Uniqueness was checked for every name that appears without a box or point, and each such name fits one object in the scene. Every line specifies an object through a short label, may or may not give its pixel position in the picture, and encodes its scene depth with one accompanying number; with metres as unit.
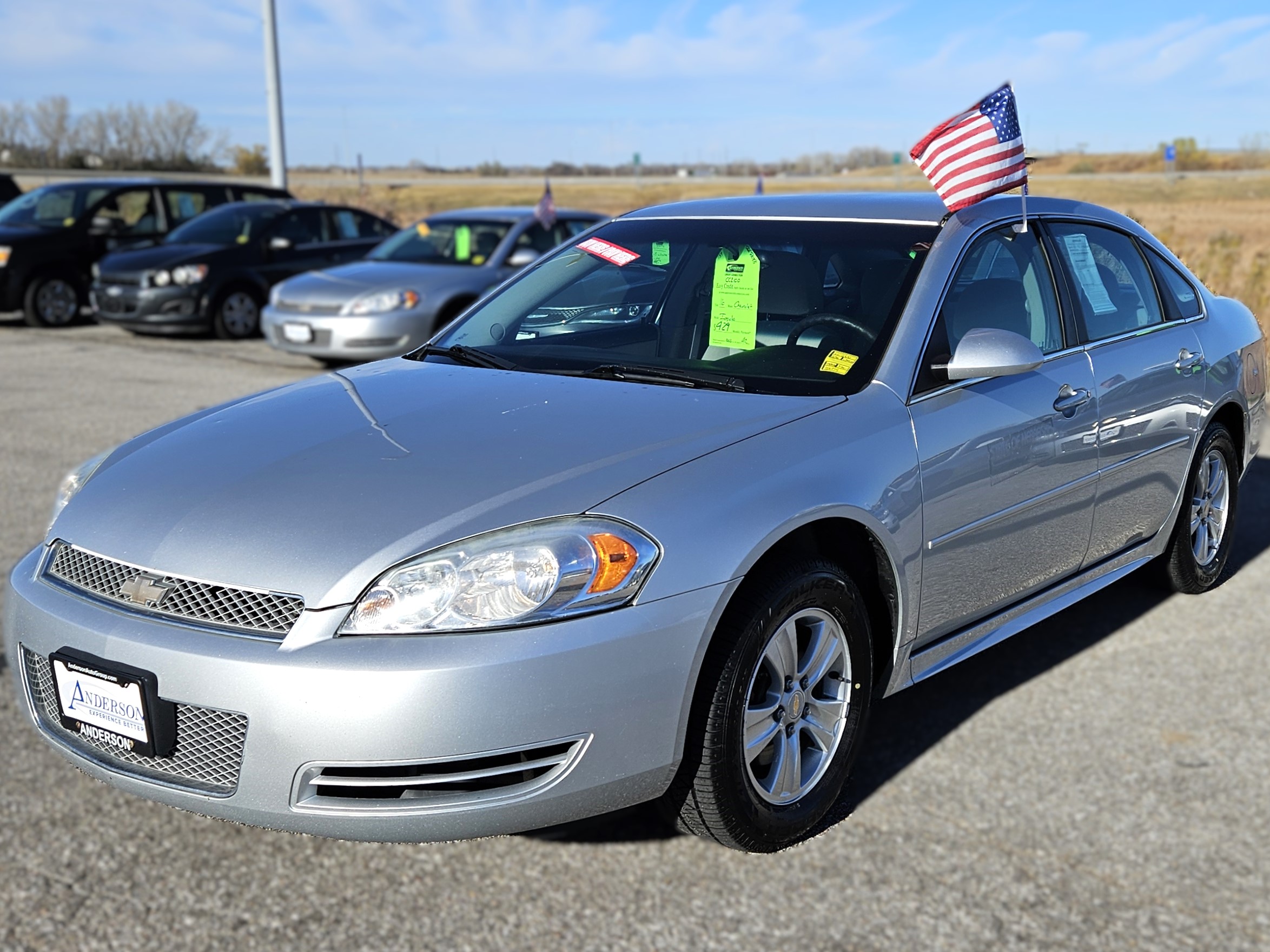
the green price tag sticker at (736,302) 3.83
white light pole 21.11
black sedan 13.74
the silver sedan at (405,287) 10.65
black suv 15.10
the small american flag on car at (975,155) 4.07
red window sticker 4.30
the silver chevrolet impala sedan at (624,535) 2.59
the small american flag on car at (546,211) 11.65
